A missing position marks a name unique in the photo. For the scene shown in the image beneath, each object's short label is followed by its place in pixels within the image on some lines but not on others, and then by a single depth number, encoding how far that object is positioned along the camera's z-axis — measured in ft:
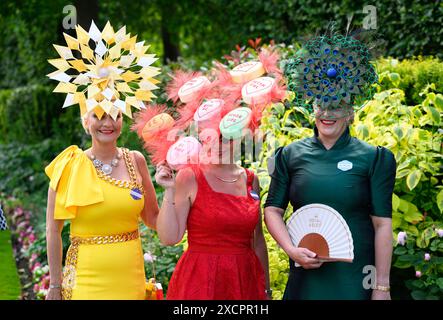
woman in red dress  10.68
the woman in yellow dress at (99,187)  11.00
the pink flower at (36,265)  22.17
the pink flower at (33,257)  22.66
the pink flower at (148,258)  15.36
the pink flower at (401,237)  13.76
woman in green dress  10.53
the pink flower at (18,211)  30.60
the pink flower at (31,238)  26.18
